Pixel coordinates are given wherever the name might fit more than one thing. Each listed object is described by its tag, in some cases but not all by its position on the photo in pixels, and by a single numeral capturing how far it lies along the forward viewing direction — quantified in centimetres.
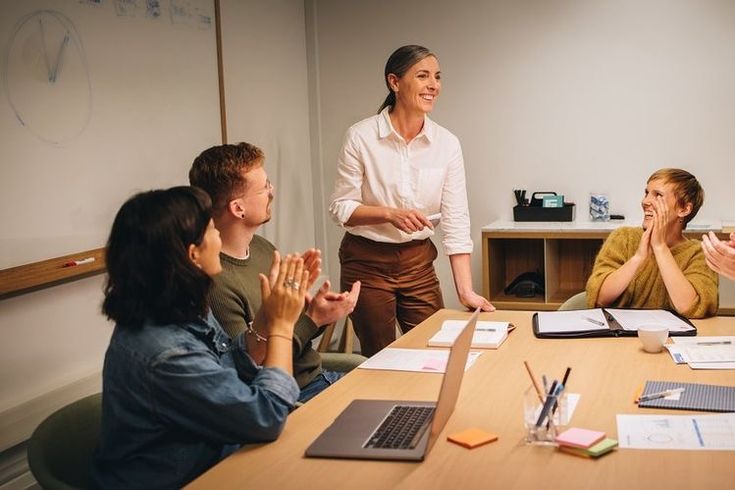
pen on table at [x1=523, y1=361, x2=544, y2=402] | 178
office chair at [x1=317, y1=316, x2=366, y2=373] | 278
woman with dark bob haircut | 168
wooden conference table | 155
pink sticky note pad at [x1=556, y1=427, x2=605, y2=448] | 166
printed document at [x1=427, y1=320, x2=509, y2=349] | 253
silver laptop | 168
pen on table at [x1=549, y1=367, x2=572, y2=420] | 174
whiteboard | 267
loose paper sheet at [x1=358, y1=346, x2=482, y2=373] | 231
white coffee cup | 236
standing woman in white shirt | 338
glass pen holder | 173
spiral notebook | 186
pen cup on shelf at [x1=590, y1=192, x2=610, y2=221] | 445
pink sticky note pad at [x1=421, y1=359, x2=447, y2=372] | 230
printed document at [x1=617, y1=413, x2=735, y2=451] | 167
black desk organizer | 446
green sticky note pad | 163
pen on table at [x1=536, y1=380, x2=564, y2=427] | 173
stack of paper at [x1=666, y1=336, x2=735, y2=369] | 221
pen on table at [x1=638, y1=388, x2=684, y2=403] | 194
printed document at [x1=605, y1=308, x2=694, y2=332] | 258
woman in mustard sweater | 278
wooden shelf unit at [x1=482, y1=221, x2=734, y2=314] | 425
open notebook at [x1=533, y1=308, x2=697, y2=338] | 257
